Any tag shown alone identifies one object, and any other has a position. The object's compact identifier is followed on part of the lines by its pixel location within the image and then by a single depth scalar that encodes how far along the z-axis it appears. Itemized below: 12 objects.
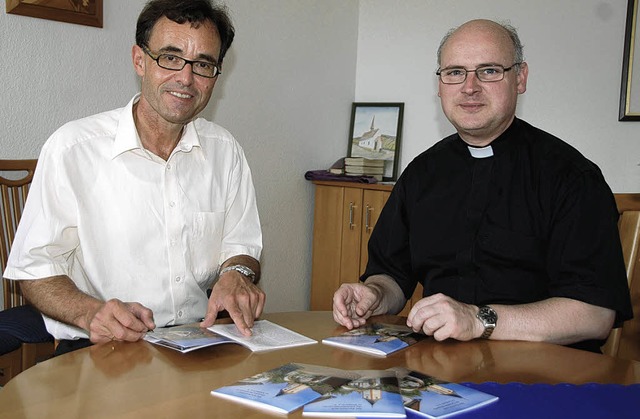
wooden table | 1.28
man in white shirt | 2.09
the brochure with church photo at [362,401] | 1.25
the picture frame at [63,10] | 3.13
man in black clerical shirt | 1.95
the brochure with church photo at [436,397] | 1.28
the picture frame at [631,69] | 3.83
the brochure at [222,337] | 1.66
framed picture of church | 4.85
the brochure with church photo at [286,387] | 1.29
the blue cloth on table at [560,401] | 1.31
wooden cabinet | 4.52
